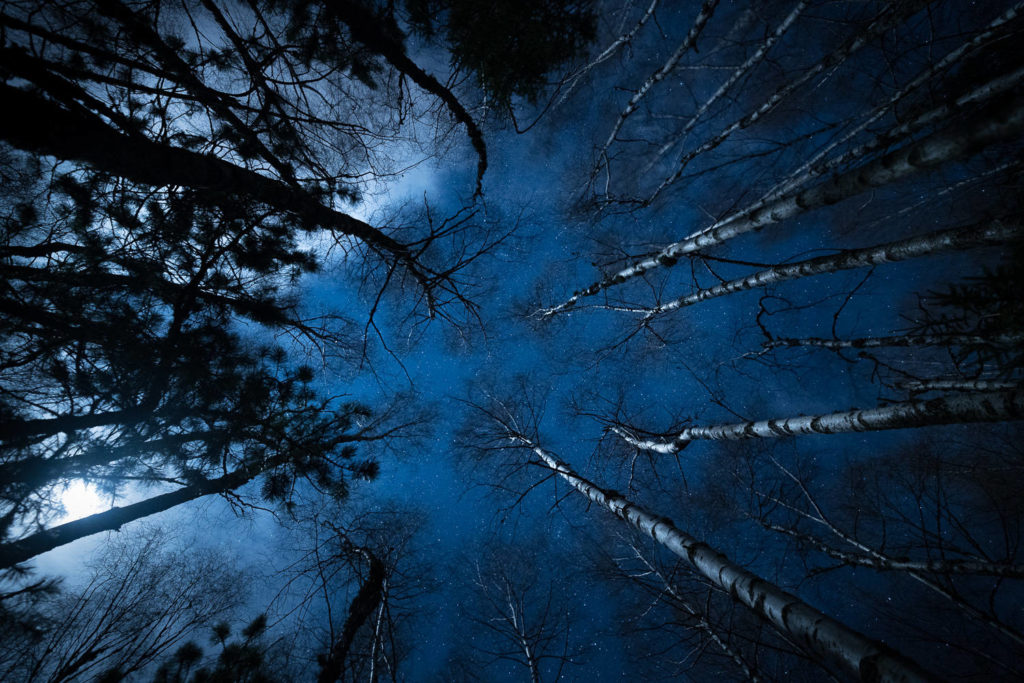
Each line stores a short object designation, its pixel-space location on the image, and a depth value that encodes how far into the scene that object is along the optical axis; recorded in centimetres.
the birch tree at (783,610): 152
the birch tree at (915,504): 631
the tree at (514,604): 589
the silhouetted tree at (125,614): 427
